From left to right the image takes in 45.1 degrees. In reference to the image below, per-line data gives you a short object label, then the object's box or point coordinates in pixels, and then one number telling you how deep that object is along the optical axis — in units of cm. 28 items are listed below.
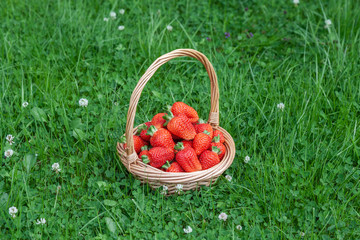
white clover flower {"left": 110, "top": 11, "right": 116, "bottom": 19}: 389
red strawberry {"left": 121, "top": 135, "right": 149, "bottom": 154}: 257
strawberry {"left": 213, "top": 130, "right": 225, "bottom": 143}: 266
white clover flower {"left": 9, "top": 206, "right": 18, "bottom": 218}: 231
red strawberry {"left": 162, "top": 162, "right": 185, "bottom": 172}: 243
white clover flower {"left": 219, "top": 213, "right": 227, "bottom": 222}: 237
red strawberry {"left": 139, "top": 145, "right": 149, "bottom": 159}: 248
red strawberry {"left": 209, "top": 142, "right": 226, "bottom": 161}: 257
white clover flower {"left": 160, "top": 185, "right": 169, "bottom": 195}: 242
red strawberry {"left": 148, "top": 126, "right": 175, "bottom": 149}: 248
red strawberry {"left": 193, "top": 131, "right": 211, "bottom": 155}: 251
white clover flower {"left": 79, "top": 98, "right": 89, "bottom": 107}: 297
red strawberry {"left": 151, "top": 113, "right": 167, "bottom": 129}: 263
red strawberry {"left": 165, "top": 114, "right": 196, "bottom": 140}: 251
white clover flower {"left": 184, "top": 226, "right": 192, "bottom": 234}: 229
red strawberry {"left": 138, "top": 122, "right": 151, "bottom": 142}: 263
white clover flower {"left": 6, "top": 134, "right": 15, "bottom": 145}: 279
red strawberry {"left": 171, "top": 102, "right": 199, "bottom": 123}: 265
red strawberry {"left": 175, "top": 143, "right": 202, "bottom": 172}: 241
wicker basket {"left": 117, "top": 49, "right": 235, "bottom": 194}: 225
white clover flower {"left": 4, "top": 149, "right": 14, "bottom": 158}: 270
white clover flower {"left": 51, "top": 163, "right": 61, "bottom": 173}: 262
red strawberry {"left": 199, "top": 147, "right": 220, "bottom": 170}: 248
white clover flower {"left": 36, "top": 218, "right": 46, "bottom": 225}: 230
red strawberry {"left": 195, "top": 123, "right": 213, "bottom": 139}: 262
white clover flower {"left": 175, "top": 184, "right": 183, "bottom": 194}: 241
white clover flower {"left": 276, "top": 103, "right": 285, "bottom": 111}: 297
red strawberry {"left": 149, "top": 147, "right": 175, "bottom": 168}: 243
